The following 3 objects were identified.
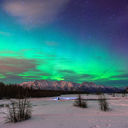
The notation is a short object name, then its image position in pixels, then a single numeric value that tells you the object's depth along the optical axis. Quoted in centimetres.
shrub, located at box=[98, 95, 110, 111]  927
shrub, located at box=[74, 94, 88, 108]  1108
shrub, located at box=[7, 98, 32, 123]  561
